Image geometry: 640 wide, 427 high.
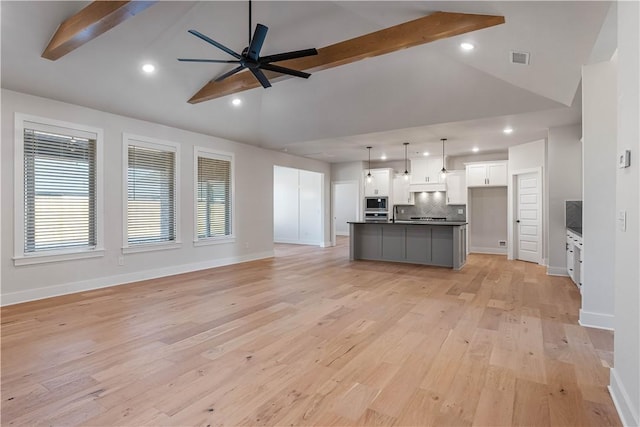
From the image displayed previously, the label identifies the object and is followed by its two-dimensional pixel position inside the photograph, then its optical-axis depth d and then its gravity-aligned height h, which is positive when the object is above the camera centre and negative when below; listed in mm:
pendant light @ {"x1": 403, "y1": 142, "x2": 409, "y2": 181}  7522 +1533
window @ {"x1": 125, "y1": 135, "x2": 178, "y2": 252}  5465 +308
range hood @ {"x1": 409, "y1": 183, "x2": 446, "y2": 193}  9008 +671
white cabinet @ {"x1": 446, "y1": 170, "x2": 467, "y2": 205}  8742 +635
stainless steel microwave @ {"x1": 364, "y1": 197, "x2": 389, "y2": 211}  9766 +228
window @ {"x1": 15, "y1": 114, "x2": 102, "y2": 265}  4270 +273
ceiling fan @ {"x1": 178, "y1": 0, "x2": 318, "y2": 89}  2984 +1497
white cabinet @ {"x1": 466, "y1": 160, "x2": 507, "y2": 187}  8141 +946
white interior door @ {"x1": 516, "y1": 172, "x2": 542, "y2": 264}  7113 -132
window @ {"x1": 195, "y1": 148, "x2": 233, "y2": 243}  6621 +316
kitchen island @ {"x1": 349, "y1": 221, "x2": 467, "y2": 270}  6586 -656
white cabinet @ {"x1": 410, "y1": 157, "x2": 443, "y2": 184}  9055 +1148
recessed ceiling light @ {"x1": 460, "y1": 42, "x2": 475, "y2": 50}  3752 +1901
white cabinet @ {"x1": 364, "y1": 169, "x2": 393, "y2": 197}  9695 +828
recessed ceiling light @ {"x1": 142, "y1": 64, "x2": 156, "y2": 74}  4460 +1941
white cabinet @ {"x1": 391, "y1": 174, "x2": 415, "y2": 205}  9594 +567
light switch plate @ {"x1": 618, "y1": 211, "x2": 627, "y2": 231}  1900 -47
